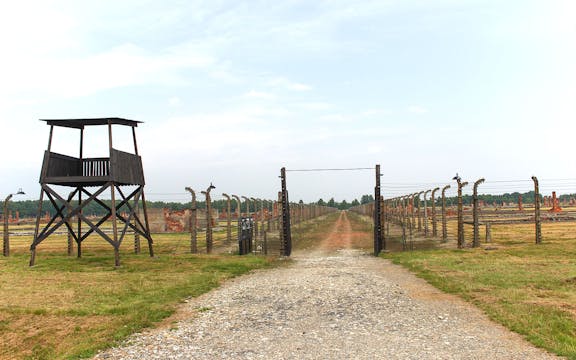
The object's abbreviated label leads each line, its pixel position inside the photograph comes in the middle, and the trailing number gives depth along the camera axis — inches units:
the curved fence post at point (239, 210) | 861.2
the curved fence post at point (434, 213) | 1106.2
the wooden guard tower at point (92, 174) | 734.5
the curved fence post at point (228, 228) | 1073.0
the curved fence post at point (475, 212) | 853.9
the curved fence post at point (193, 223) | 830.5
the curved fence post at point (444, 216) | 1015.6
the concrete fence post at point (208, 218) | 845.8
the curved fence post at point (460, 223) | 856.4
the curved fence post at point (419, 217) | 1218.1
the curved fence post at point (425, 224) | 1167.0
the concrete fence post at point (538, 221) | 862.5
